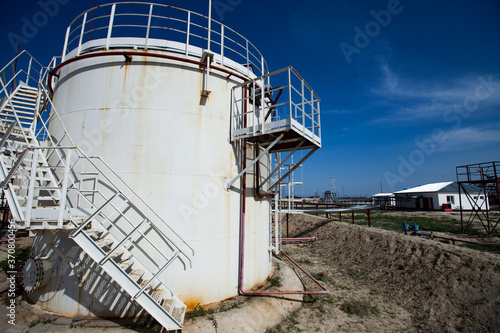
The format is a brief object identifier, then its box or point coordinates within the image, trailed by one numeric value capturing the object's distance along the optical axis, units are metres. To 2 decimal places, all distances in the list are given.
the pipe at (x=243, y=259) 7.27
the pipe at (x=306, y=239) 16.32
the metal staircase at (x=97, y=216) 4.91
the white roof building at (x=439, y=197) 36.12
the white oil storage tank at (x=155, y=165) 6.16
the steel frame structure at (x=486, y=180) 16.10
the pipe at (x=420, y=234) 13.57
